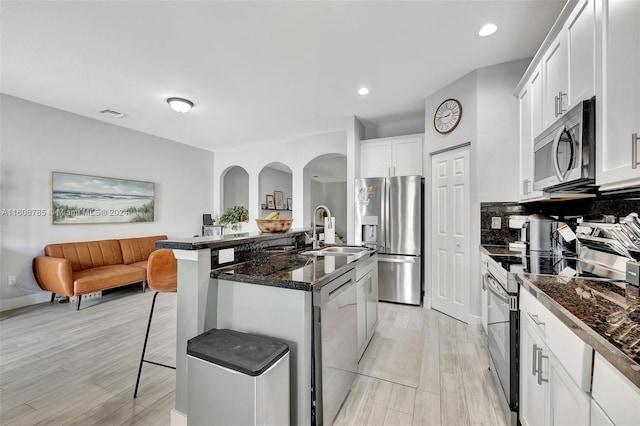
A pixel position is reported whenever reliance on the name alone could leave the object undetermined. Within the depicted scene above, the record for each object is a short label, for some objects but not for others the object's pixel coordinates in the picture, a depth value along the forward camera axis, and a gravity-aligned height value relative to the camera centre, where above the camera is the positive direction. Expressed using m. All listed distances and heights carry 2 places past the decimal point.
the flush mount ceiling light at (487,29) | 2.22 +1.55
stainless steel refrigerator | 3.63 -0.30
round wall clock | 3.09 +1.15
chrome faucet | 2.50 -0.27
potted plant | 5.59 -0.11
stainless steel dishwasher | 1.38 -0.79
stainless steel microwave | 1.29 +0.32
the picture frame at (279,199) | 8.28 +0.40
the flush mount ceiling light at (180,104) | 3.55 +1.45
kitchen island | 1.34 -0.49
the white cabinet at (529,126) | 2.05 +0.70
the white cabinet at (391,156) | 3.87 +0.83
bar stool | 1.82 -0.42
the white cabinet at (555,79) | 1.59 +0.85
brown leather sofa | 3.41 -0.79
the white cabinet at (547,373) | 0.81 -0.61
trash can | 1.11 -0.74
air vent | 3.93 +1.50
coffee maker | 2.18 -0.20
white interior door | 3.05 -0.26
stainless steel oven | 1.41 -0.68
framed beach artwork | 3.92 +0.21
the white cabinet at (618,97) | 1.02 +0.48
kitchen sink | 2.43 -0.39
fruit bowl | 2.28 -0.12
